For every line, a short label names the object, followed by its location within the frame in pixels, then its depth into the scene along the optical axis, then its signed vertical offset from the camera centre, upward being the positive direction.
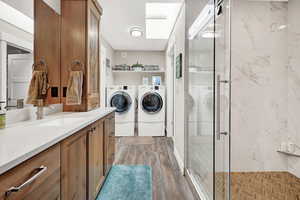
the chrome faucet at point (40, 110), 1.79 -0.10
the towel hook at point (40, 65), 1.84 +0.34
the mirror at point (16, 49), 1.43 +0.40
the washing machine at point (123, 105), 5.01 -0.14
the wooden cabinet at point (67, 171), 0.77 -0.39
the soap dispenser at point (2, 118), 1.27 -0.13
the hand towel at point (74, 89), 2.17 +0.12
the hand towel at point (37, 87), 1.78 +0.12
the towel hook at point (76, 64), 2.31 +0.41
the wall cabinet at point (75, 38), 2.30 +0.72
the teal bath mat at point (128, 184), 2.13 -1.03
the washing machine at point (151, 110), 5.02 -0.26
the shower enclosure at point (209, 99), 1.52 +0.01
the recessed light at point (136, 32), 3.84 +1.36
